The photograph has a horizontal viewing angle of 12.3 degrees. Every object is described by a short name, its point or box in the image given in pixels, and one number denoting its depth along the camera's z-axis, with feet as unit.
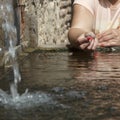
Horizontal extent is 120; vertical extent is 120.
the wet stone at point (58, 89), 8.57
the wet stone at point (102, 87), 8.79
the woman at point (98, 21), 14.61
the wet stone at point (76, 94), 7.97
